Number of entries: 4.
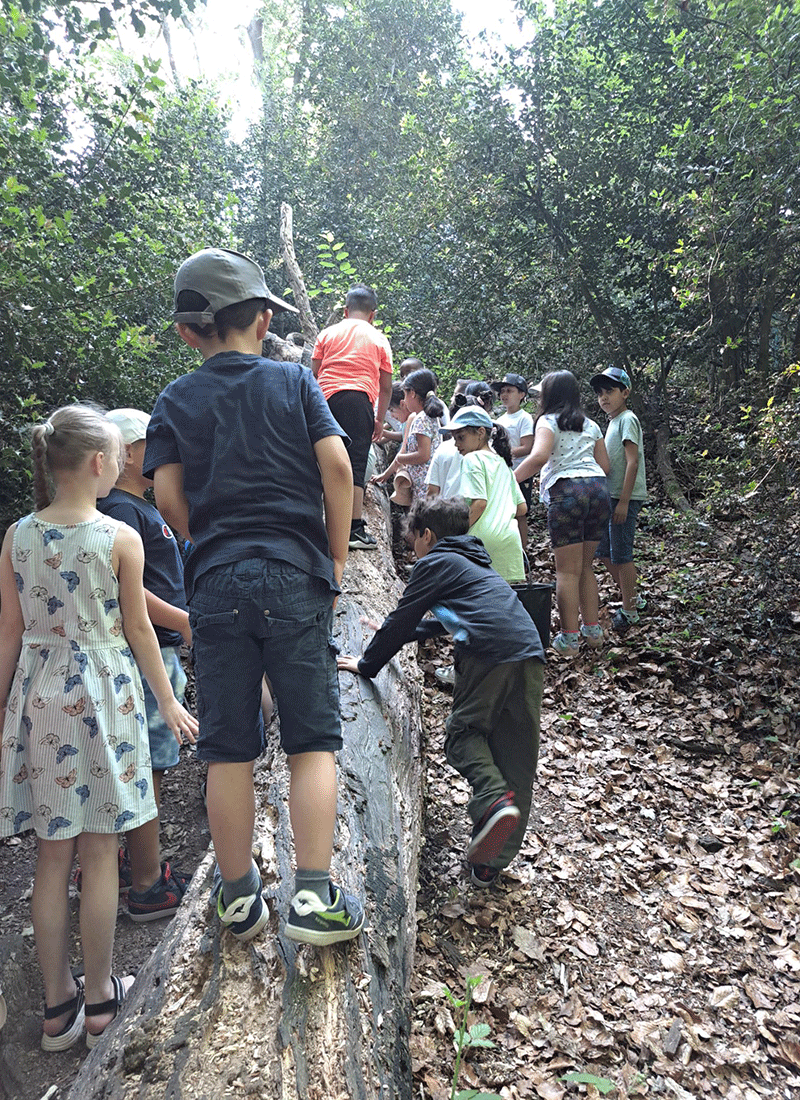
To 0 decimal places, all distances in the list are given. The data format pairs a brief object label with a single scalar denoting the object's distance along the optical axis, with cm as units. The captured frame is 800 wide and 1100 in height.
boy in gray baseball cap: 194
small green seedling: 209
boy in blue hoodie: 305
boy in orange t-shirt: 495
